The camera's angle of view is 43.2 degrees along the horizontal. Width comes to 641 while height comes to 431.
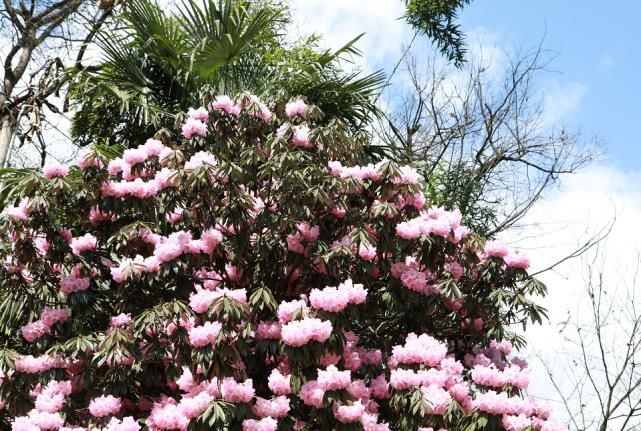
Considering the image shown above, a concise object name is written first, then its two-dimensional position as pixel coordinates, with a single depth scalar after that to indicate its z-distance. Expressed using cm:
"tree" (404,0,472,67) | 1143
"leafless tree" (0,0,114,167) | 920
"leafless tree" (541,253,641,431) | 973
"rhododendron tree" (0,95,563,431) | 458
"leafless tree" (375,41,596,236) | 1215
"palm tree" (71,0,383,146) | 754
